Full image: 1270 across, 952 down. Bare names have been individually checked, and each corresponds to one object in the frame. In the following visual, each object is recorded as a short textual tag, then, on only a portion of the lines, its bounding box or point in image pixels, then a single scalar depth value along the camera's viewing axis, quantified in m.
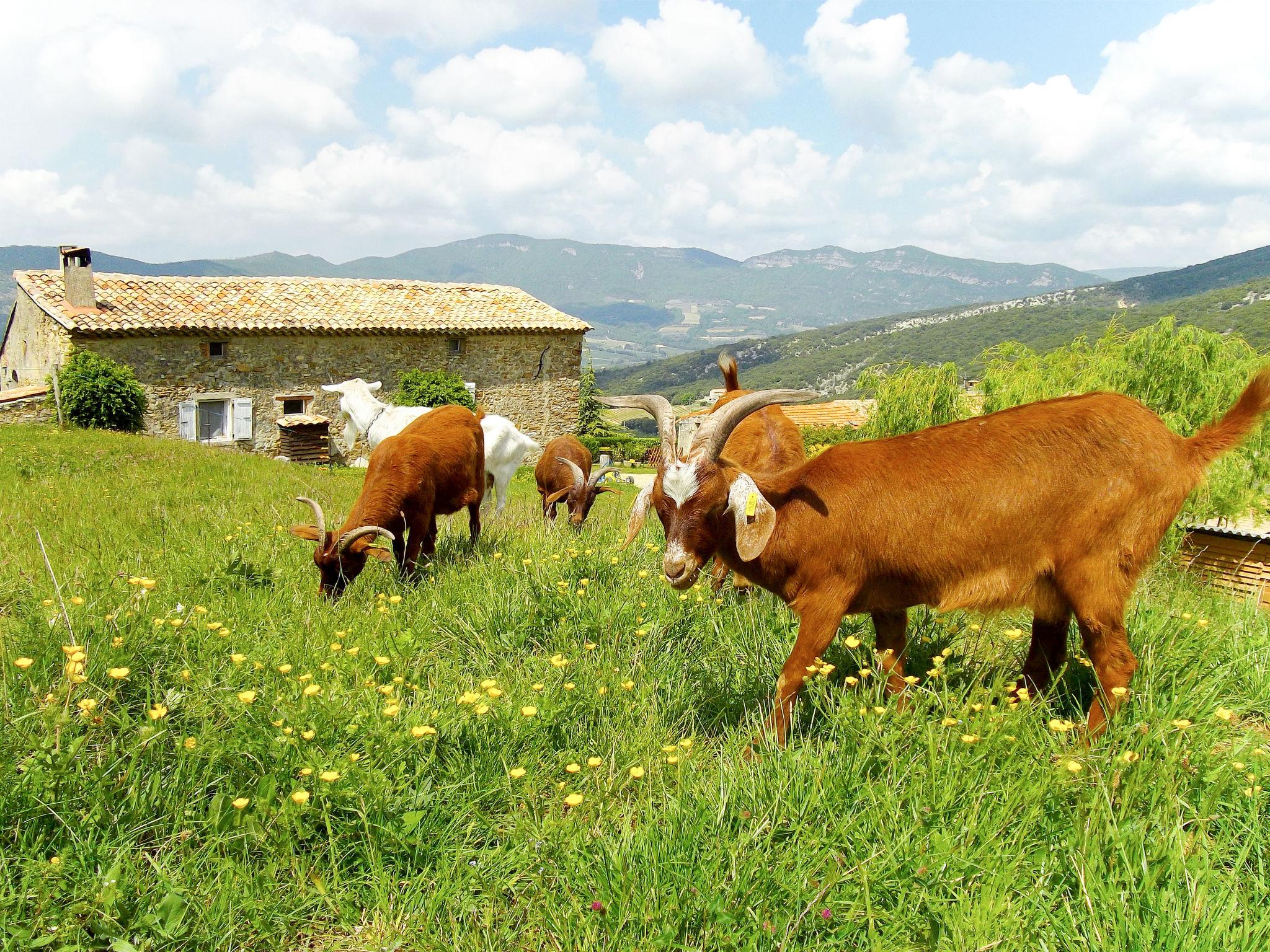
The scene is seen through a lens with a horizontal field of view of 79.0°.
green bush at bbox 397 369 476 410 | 28.66
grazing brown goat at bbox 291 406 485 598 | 6.06
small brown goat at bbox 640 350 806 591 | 6.00
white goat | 11.33
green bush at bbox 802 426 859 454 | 38.12
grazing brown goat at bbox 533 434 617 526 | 11.33
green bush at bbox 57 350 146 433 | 23.06
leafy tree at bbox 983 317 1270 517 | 13.34
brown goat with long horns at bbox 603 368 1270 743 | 3.42
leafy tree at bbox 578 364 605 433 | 43.06
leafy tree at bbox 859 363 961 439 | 19.25
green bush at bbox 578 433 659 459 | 41.50
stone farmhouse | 25.19
